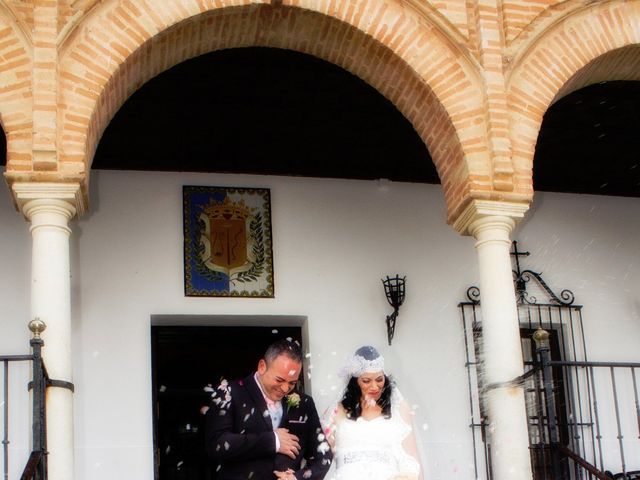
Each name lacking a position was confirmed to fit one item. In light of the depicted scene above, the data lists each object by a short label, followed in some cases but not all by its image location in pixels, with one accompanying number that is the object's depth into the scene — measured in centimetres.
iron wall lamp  1026
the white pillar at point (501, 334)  783
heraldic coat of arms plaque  1002
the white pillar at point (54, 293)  694
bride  706
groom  664
